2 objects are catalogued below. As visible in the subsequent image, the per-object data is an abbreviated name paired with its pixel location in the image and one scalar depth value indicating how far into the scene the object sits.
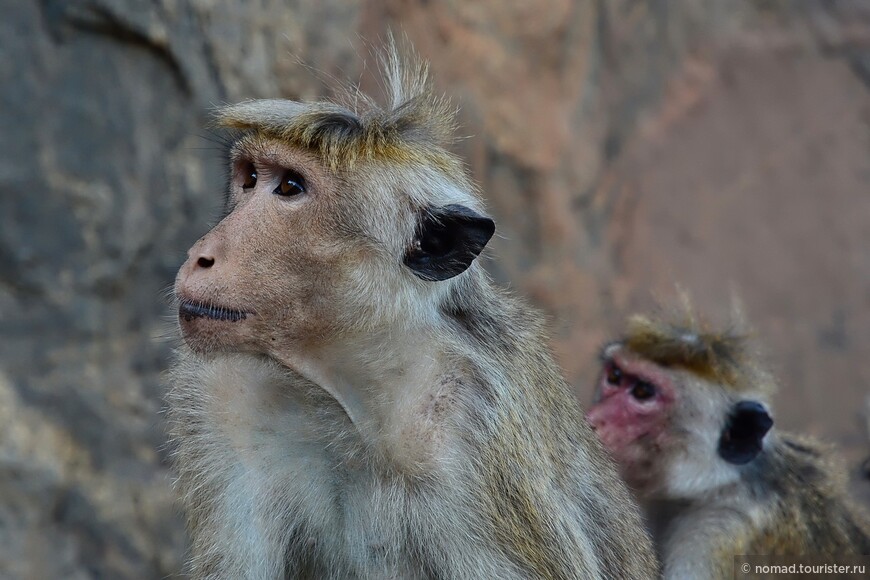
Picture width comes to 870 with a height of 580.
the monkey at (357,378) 7.12
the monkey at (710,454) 10.86
